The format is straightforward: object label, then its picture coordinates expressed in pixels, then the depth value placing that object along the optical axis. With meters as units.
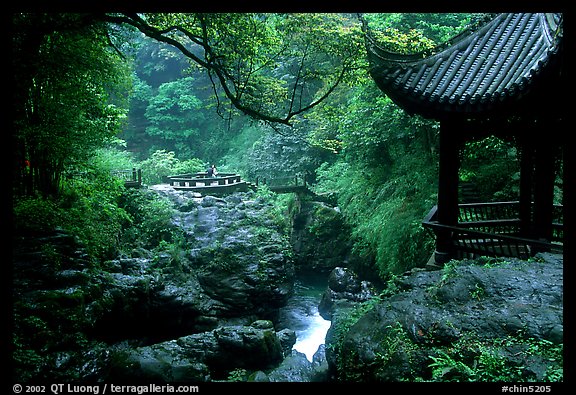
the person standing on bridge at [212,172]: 20.65
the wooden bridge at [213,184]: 18.00
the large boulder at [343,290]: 12.76
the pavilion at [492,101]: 5.37
